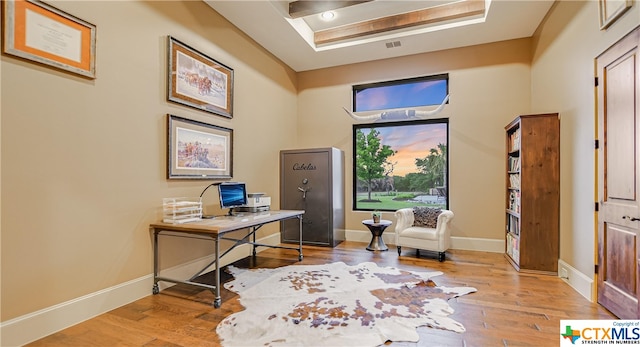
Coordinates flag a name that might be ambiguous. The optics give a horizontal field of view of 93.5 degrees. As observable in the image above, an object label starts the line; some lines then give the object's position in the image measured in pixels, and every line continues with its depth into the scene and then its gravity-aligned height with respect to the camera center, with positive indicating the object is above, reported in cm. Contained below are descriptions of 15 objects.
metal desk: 274 -49
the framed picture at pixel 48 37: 210 +107
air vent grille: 487 +218
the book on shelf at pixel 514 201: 394 -33
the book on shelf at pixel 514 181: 398 -5
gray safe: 515 -28
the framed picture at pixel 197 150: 328 +32
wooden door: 232 +0
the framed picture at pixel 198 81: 331 +117
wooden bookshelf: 361 -20
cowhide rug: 219 -116
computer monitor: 350 -21
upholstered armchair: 428 -78
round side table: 485 -93
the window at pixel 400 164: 528 +23
